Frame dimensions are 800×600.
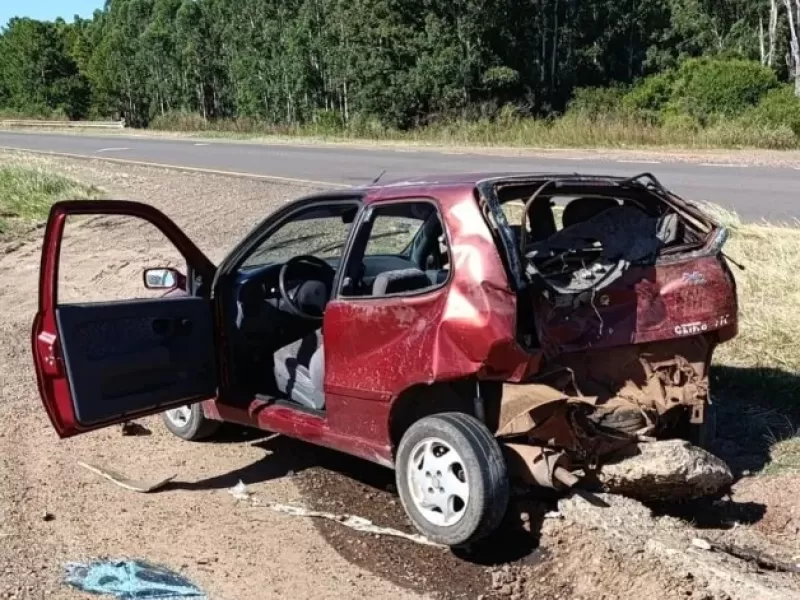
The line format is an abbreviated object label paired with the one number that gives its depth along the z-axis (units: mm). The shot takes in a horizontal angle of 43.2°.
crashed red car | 4344
